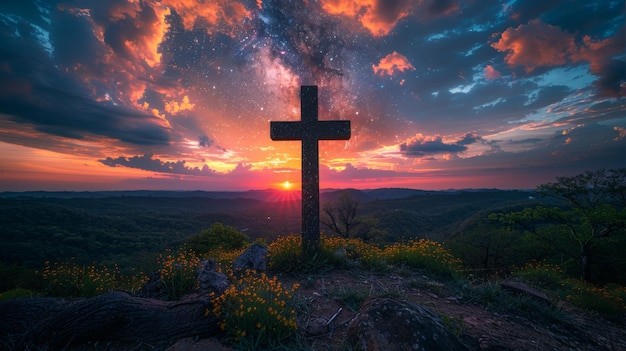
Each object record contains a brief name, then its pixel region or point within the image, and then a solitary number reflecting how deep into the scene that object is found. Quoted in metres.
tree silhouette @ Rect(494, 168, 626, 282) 15.20
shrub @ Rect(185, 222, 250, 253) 19.36
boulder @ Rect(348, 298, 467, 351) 2.62
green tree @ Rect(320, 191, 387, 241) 31.16
